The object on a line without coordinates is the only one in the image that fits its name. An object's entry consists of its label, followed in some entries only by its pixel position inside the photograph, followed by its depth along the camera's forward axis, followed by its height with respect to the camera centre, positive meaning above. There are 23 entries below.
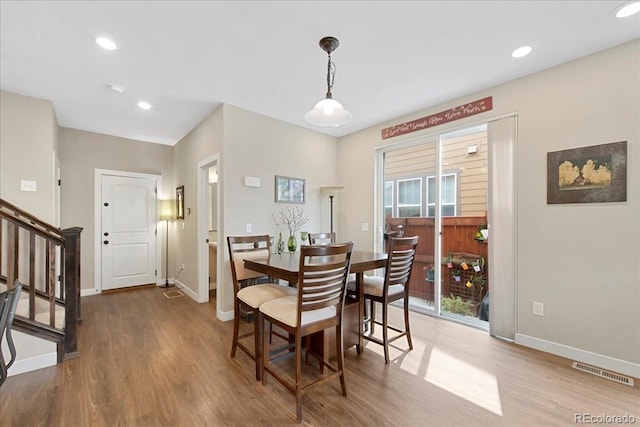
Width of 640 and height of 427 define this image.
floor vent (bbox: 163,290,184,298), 4.52 -1.35
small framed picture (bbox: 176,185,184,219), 4.86 +0.20
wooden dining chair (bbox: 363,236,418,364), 2.41 -0.64
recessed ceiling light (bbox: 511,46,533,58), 2.37 +1.41
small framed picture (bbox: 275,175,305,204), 4.01 +0.35
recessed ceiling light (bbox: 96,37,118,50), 2.24 +1.41
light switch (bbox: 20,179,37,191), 3.22 +0.33
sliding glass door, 3.36 -0.07
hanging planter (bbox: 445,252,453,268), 3.60 -0.62
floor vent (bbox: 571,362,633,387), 2.17 -1.30
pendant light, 2.15 +0.80
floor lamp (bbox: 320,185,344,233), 4.44 +0.38
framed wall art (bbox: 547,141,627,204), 2.31 +0.35
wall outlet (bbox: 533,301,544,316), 2.69 -0.93
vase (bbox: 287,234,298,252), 3.52 -0.39
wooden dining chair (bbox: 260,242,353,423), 1.77 -0.66
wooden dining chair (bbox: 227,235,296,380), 2.20 -0.66
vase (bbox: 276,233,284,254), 3.95 -0.47
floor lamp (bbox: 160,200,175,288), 5.30 -0.03
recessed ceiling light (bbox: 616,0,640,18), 1.90 +1.43
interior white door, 4.77 -0.32
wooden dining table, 2.02 -0.43
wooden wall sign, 3.12 +1.21
